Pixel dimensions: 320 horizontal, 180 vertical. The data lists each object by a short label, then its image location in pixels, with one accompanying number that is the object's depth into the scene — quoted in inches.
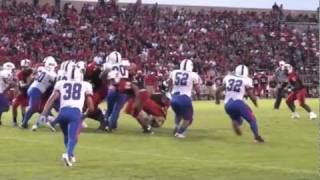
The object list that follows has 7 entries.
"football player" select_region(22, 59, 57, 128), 826.8
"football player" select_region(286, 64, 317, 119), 1042.2
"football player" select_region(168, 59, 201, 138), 768.9
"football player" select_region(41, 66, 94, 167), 540.4
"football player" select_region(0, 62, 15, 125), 883.4
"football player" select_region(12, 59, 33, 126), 865.5
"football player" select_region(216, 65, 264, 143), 727.7
